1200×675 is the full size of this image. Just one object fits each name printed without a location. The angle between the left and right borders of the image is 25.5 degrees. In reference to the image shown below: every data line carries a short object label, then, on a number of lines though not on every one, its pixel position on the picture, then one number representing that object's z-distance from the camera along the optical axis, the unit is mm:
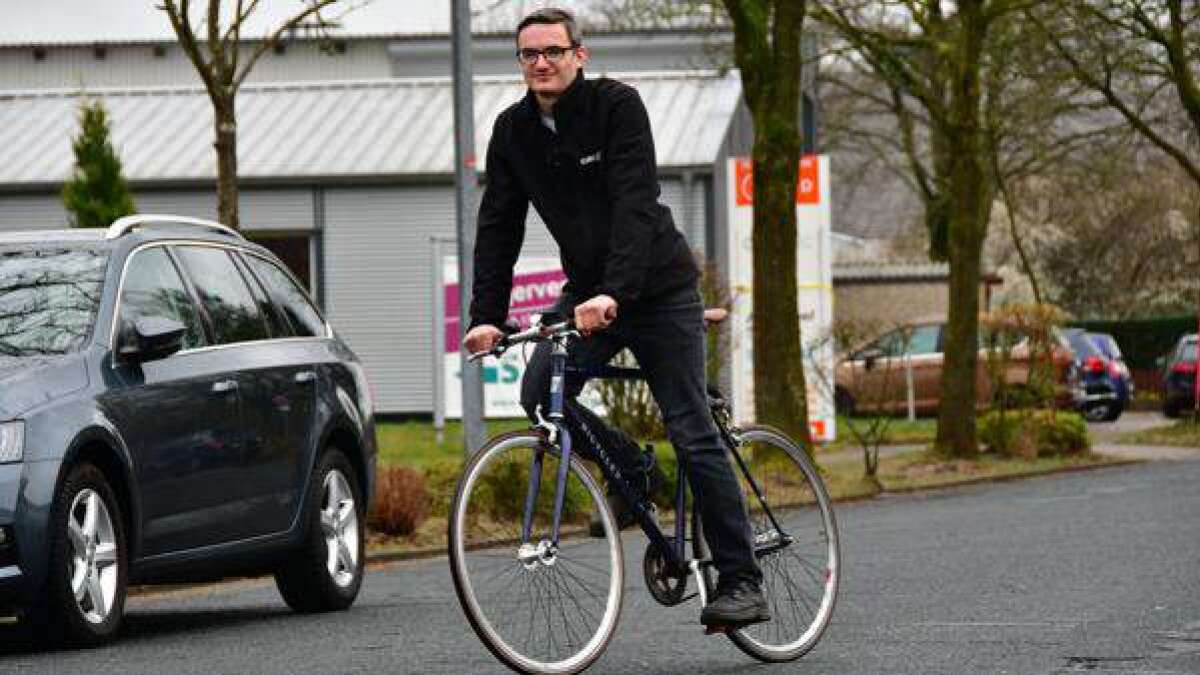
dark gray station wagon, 9258
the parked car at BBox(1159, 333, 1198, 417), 39688
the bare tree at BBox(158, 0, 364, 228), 17656
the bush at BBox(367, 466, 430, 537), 16156
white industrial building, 39062
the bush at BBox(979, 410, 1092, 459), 26906
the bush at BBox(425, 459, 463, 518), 17438
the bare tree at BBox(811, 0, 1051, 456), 26406
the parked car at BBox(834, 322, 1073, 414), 35312
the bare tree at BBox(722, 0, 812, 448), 22312
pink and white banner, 26094
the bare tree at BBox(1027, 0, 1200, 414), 33875
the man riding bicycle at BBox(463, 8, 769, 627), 7582
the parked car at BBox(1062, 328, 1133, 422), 39500
